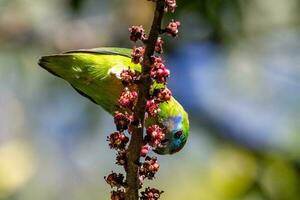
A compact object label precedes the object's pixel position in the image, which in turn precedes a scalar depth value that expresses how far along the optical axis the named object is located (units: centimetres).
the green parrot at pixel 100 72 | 927
